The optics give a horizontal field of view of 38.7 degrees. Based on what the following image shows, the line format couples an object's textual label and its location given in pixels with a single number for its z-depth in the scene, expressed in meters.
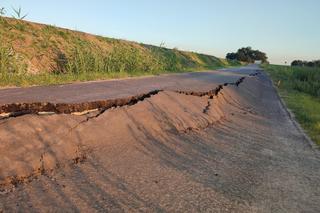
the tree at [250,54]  156.50
